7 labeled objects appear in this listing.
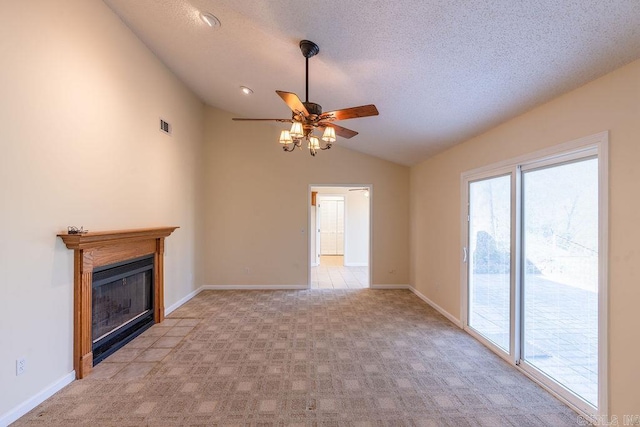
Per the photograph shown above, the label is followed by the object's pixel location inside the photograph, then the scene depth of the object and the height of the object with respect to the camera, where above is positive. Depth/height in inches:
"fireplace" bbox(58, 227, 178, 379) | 102.4 -20.1
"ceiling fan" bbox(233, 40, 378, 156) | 92.3 +33.8
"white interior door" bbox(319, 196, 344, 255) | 419.5 -15.0
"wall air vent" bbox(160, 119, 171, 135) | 163.5 +51.3
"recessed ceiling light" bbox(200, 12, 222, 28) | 106.7 +73.6
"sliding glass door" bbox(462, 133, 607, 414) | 83.4 -17.8
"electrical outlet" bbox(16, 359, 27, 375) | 82.7 -43.8
